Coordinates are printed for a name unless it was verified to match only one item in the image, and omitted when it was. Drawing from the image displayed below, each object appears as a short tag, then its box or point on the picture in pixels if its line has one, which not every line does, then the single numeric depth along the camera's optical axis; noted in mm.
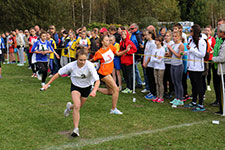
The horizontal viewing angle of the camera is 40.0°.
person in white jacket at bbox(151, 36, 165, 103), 9545
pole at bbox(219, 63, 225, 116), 7886
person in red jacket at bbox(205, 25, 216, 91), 10797
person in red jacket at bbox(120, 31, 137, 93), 10797
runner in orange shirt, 7992
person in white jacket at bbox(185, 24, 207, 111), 8297
